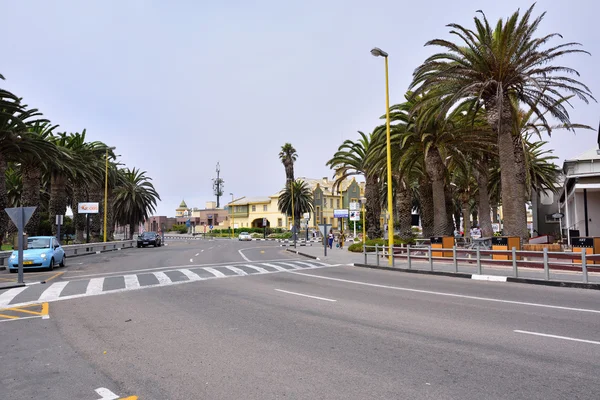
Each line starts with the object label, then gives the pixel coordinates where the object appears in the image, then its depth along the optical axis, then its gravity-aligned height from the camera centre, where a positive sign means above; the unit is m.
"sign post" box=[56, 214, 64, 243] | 38.55 +1.09
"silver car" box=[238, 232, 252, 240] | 74.88 -1.10
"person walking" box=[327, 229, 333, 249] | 44.23 -1.13
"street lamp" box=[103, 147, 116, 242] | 48.26 +5.90
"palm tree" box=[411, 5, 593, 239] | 21.97 +7.46
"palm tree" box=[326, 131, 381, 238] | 39.19 +5.00
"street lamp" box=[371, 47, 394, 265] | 22.55 +2.29
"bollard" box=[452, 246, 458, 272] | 17.84 -1.29
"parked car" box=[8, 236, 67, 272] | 20.88 -0.99
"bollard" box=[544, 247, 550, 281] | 14.48 -1.32
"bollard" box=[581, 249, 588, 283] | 13.84 -1.19
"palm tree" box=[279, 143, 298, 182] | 75.69 +11.75
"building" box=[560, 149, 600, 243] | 29.51 +2.30
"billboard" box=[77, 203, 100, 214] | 48.19 +2.61
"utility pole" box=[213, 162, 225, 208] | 149.88 +14.64
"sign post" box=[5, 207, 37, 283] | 15.40 +0.49
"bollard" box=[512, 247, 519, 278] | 15.47 -1.37
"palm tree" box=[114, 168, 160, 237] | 67.56 +4.94
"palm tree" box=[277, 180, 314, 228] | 82.06 +5.35
